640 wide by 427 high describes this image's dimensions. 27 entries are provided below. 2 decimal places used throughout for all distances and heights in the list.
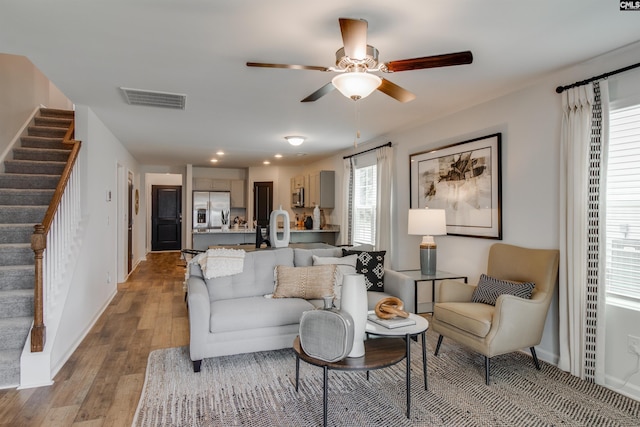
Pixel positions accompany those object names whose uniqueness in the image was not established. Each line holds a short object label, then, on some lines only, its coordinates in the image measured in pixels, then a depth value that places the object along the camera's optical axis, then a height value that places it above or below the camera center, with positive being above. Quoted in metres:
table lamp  4.03 -0.18
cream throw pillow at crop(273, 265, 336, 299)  3.54 -0.68
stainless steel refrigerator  9.21 +0.04
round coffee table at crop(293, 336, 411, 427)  2.14 -0.89
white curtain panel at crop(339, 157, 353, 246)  6.71 +0.26
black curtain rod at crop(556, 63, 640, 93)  2.67 +1.04
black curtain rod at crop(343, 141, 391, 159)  5.46 +1.01
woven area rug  2.33 -1.29
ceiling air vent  3.59 +1.14
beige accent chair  2.83 -0.80
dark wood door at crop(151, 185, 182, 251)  11.32 -0.18
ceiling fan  2.05 +0.88
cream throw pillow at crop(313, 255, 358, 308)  3.65 -0.54
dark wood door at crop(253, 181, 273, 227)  9.48 +0.29
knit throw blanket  3.46 -0.48
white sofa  3.00 -0.83
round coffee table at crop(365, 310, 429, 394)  2.42 -0.78
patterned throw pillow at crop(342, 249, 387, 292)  3.94 -0.60
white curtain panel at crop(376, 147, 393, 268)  5.41 +0.20
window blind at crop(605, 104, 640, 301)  2.68 +0.07
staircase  2.91 -0.02
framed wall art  3.77 +0.32
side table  3.81 -0.69
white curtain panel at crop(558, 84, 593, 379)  2.88 -0.08
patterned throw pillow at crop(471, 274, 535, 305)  3.05 -0.65
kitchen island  6.78 -0.48
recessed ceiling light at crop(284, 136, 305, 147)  5.52 +1.08
